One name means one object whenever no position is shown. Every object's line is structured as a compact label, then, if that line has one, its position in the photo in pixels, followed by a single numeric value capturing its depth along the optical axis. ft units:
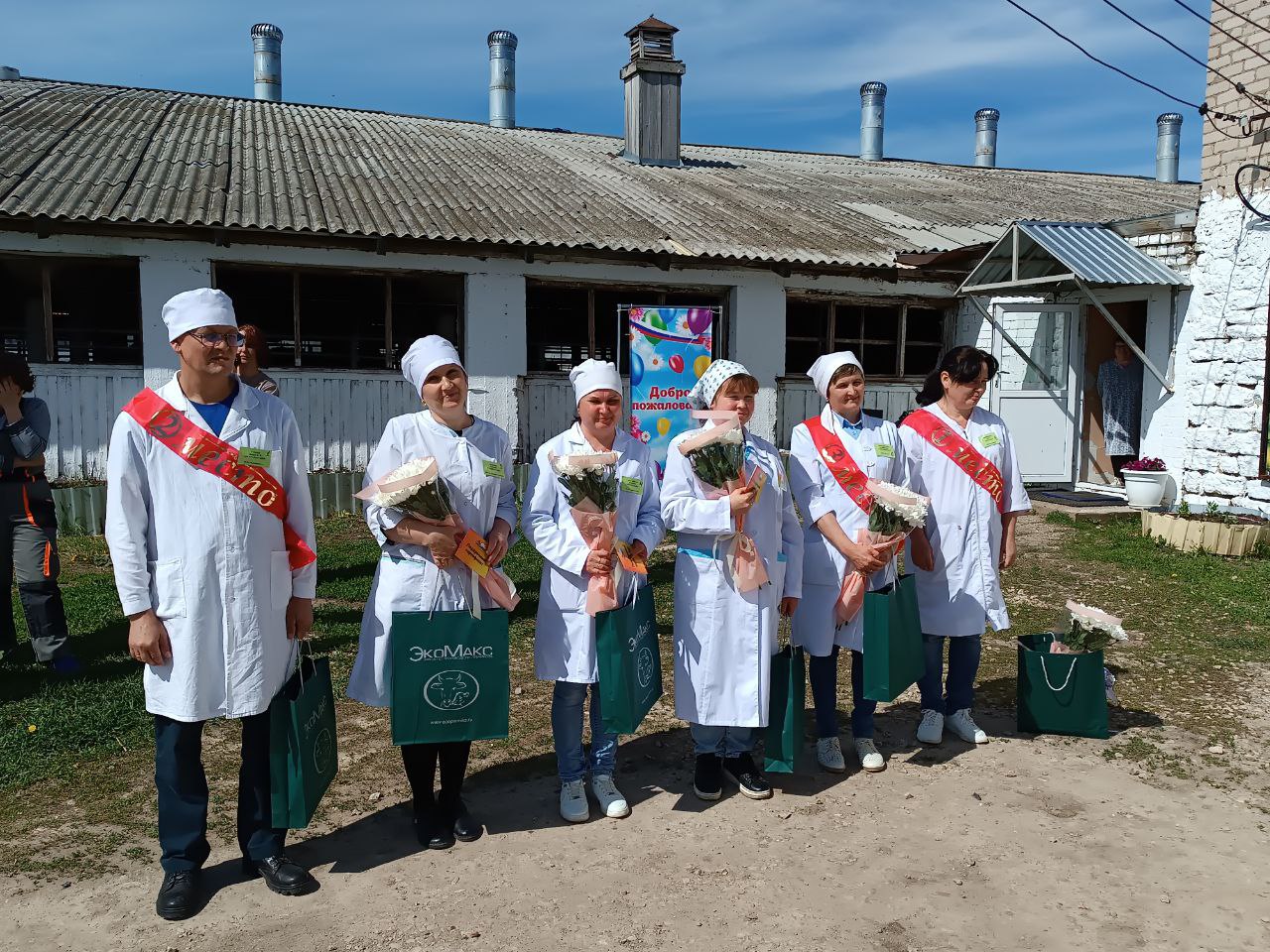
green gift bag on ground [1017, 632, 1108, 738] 15.06
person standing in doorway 39.40
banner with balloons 34.09
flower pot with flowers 34.99
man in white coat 10.07
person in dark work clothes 17.56
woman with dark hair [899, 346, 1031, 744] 14.94
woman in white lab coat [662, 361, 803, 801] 12.78
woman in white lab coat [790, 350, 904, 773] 13.96
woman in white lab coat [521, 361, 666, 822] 12.30
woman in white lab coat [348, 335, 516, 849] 11.55
